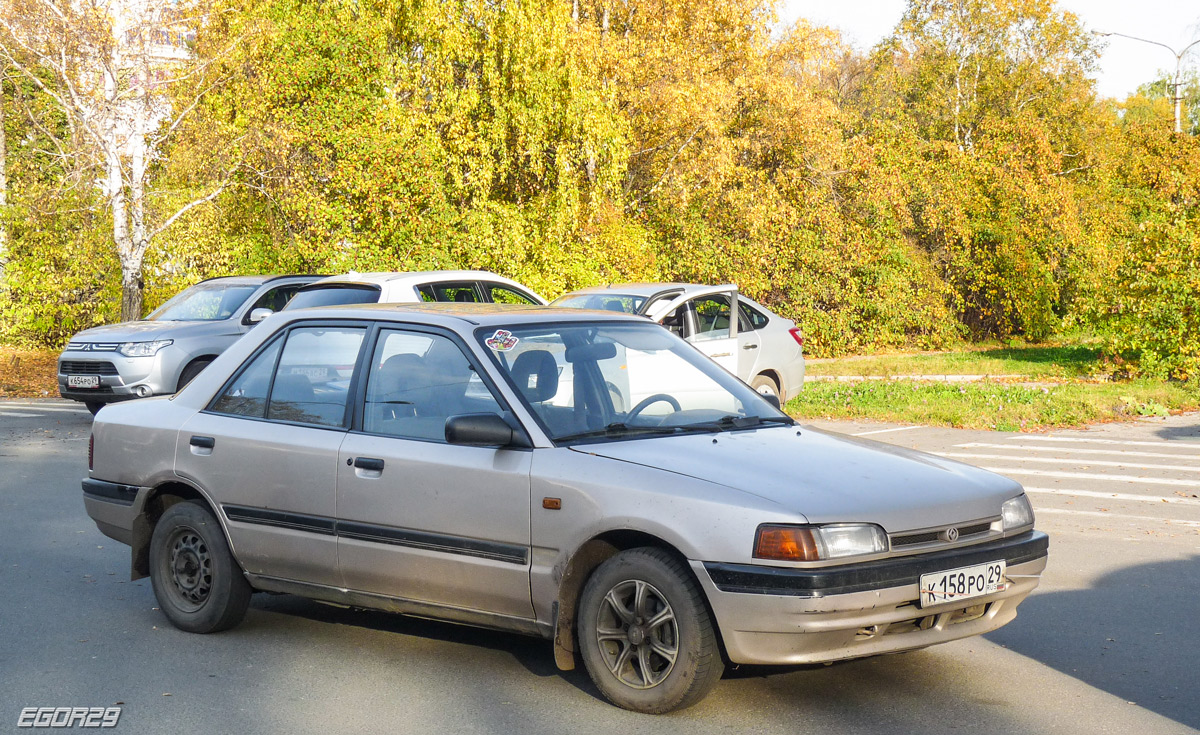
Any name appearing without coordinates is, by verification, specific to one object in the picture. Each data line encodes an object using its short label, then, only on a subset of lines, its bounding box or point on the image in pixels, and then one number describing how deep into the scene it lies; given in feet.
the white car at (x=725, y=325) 45.39
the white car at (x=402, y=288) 38.32
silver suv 45.88
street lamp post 99.01
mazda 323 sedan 14.39
